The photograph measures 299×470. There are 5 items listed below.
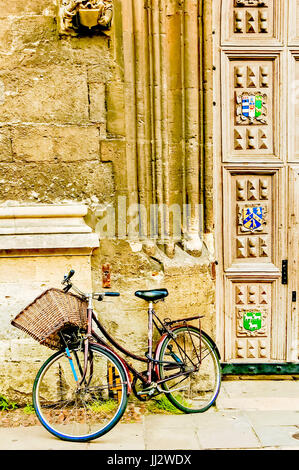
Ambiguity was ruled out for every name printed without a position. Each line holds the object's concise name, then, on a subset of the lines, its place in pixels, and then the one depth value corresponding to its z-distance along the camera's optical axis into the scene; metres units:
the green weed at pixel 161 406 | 4.22
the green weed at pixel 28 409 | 4.21
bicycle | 3.79
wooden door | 4.62
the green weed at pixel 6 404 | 4.26
